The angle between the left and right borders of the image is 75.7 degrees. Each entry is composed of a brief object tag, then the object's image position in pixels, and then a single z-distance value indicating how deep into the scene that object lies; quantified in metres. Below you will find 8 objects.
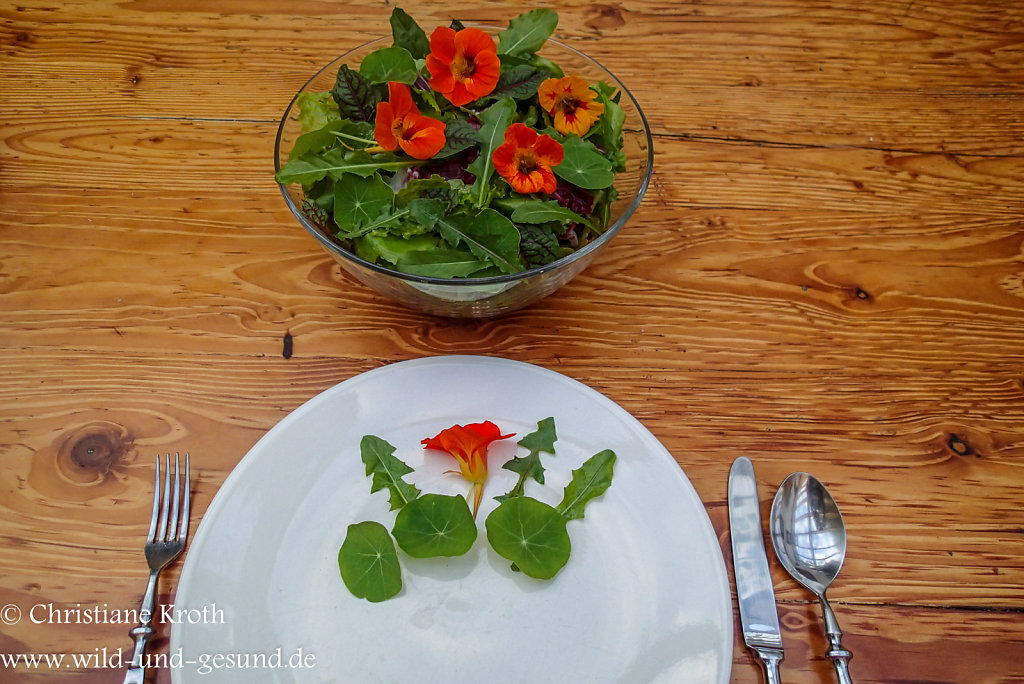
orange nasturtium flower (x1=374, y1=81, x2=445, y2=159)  0.70
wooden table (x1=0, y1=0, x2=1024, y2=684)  0.73
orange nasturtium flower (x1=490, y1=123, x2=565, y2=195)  0.70
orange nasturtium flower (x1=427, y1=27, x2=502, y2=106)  0.73
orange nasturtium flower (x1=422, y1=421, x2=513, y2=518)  0.70
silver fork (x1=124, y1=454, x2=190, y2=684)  0.64
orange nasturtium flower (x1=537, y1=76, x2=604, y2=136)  0.75
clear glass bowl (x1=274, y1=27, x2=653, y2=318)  0.69
